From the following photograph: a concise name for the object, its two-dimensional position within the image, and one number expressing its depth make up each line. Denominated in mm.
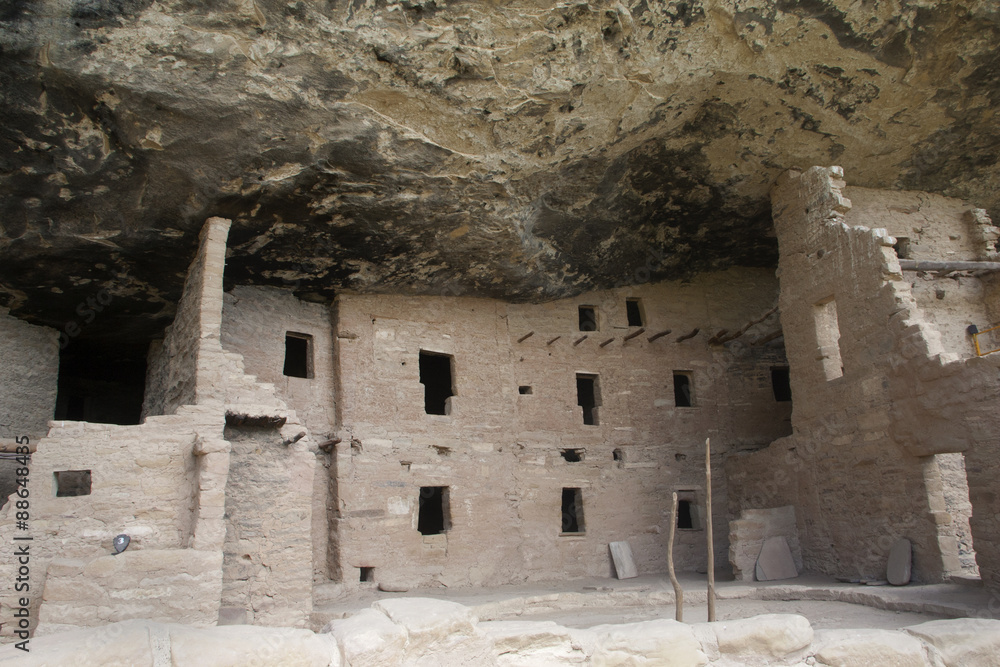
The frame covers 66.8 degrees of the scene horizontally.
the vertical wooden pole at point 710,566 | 7395
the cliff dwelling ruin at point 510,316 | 8133
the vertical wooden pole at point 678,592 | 7160
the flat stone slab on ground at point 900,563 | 9781
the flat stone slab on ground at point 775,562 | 11578
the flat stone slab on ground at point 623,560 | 13703
